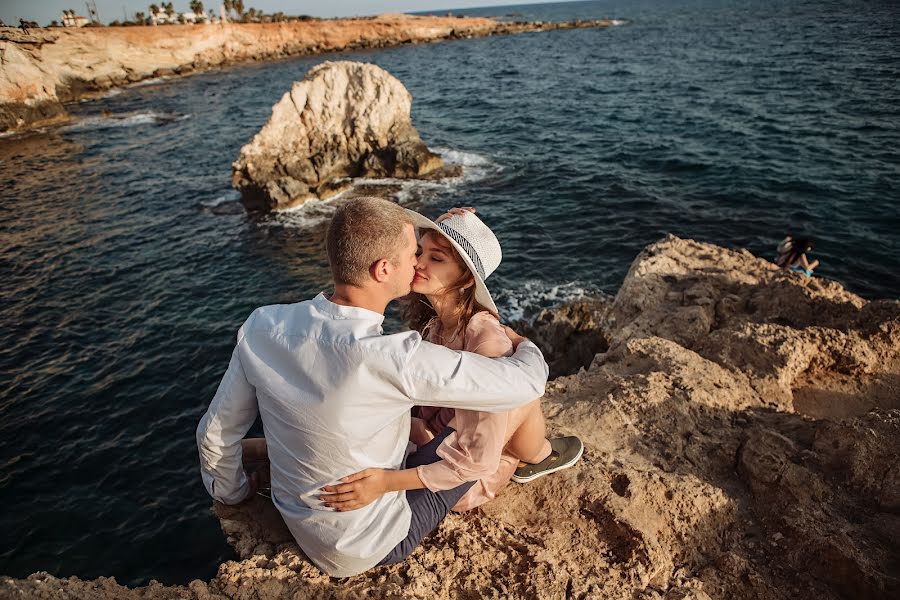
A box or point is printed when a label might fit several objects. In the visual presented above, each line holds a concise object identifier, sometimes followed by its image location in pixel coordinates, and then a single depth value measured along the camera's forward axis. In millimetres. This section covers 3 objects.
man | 2275
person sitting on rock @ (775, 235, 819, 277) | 10344
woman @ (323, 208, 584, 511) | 2729
